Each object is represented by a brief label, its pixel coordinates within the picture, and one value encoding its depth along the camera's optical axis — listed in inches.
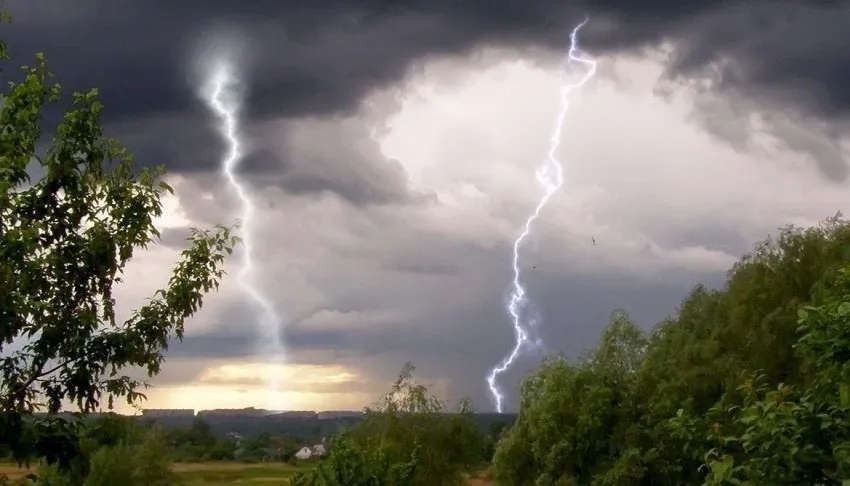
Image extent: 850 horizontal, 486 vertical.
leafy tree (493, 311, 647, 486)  1893.5
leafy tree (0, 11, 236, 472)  377.4
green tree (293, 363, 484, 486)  1840.6
